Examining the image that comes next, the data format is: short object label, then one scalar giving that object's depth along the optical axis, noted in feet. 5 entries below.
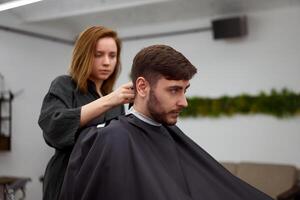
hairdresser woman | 4.05
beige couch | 12.64
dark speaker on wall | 14.19
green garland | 13.59
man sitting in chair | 3.71
